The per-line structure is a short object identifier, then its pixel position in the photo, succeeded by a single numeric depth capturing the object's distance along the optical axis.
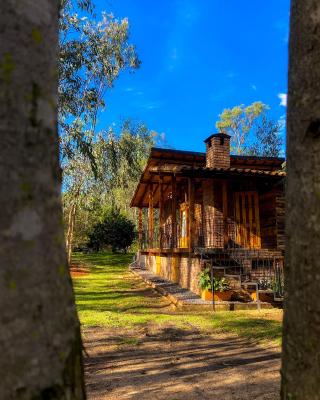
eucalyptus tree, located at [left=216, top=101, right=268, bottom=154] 46.03
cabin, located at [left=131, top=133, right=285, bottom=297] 12.46
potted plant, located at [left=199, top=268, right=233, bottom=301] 11.20
